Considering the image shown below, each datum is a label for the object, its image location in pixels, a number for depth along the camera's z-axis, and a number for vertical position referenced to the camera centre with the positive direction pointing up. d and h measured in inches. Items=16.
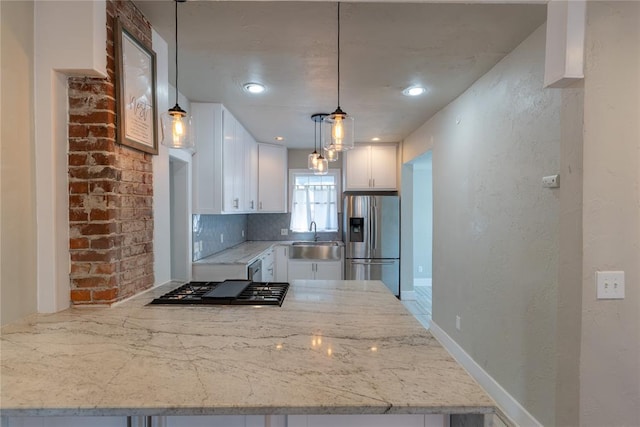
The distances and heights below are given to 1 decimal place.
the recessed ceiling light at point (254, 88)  101.6 +39.4
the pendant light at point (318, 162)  129.8 +18.6
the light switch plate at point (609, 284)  51.8 -12.6
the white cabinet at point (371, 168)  193.6 +24.1
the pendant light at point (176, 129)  63.6 +15.9
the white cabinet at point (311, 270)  182.1 -36.4
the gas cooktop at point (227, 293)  62.8 -18.6
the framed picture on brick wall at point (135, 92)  60.5 +24.0
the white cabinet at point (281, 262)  182.2 -31.9
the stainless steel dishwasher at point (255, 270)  125.3 -26.8
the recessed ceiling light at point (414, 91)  106.0 +40.1
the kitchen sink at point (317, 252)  184.7 -26.4
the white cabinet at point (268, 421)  41.4 -28.5
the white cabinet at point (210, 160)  120.2 +18.2
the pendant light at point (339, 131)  69.5 +17.3
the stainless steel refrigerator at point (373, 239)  183.3 -18.5
